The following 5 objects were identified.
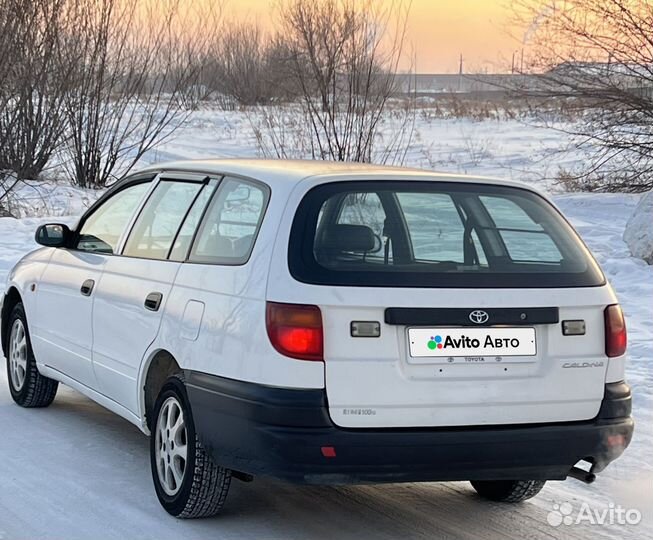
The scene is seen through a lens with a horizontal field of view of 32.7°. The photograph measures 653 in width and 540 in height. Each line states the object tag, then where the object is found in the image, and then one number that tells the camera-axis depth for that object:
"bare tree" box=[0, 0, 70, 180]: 16.72
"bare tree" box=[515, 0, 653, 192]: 17.00
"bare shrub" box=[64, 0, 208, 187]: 18.67
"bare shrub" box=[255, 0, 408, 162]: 16.27
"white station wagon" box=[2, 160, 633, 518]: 4.23
